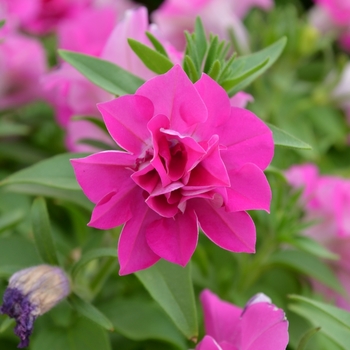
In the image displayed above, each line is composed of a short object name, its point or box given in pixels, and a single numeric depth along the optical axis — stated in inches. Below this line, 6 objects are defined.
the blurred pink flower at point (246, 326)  10.8
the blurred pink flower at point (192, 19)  18.2
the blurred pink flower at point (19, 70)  16.9
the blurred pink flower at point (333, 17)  21.4
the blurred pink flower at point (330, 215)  15.5
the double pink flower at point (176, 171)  10.4
